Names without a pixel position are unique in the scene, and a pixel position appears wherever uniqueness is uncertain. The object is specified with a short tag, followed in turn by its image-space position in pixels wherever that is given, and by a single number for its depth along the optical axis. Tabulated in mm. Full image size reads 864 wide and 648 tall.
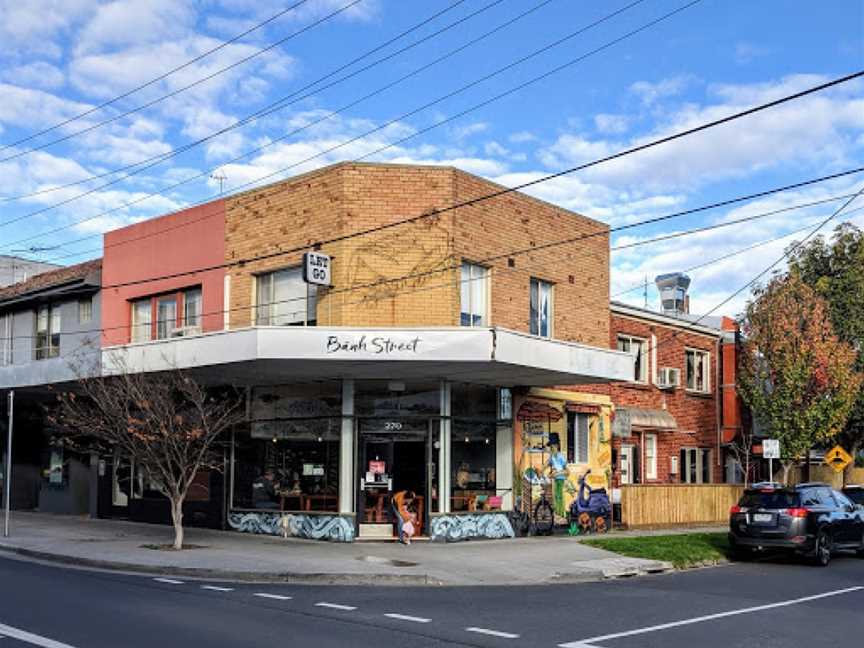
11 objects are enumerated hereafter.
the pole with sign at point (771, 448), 26203
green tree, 32219
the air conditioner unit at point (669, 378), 30922
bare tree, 19281
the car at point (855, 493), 26619
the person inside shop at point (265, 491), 23062
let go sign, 20859
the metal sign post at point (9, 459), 21312
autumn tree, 29922
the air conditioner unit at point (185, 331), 24344
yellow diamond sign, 28422
